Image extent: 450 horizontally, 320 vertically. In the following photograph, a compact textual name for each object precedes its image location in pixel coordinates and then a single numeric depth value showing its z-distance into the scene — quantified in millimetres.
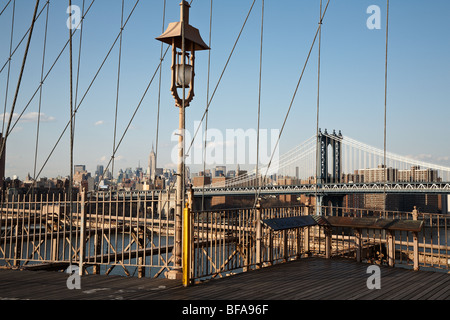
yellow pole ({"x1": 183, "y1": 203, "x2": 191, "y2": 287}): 6418
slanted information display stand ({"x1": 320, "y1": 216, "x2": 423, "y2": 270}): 7912
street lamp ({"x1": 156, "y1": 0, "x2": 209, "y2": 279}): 7609
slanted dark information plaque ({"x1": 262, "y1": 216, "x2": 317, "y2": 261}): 8078
